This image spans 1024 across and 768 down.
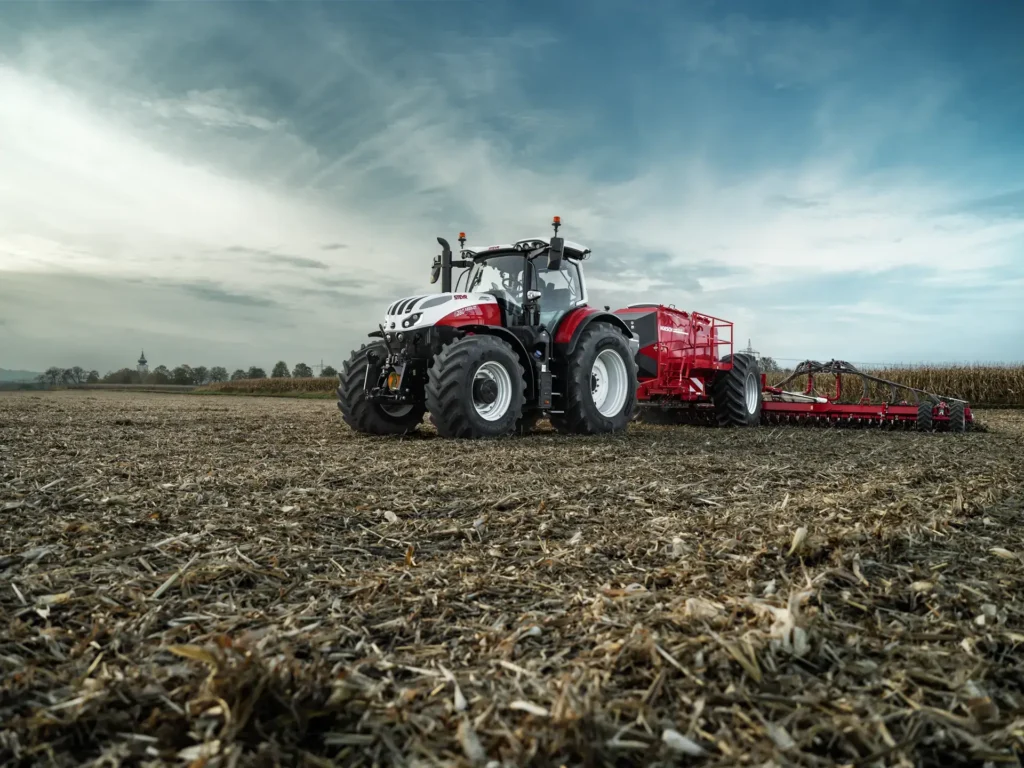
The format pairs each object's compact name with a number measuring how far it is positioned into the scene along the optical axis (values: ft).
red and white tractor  27.22
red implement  40.63
